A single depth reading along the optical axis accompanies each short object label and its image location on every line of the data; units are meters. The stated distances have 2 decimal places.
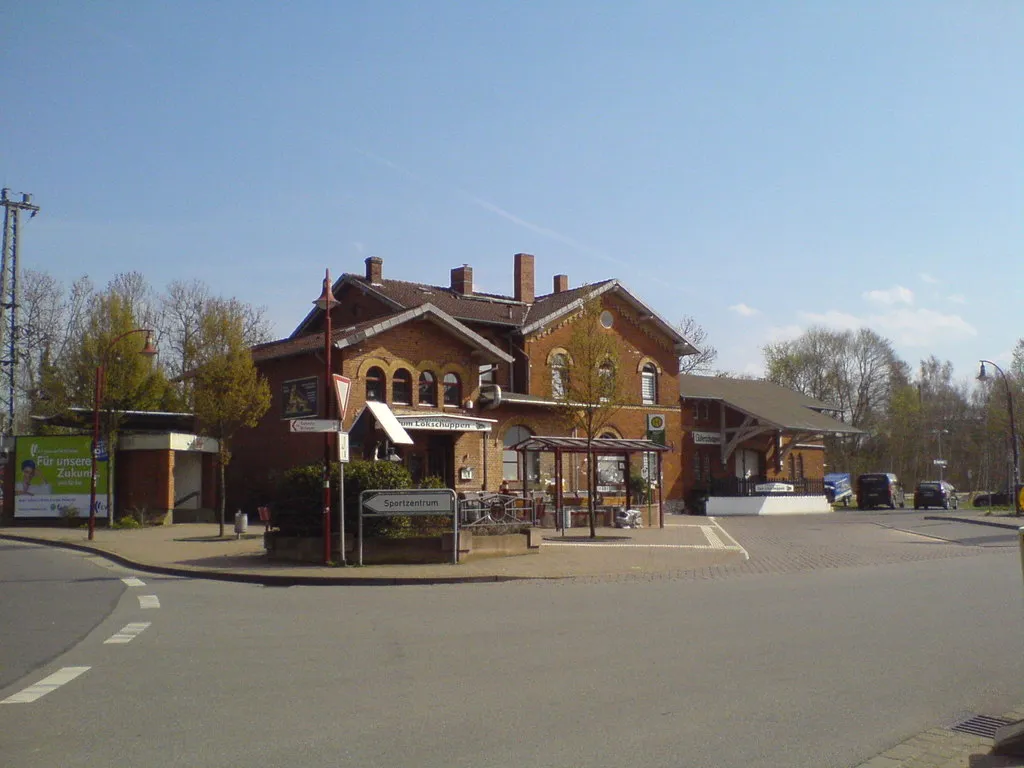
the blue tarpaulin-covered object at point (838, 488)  59.47
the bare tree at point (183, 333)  51.32
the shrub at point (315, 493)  18.80
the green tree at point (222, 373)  27.23
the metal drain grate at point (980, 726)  6.60
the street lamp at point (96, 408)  25.39
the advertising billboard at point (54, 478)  31.14
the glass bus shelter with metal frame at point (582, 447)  28.22
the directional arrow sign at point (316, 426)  17.59
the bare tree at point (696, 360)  65.19
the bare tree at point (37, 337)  46.84
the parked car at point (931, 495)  51.50
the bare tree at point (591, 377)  25.88
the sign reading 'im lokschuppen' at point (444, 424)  29.98
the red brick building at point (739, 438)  47.38
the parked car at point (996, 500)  50.48
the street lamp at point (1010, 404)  43.08
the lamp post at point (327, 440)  17.94
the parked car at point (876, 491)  53.22
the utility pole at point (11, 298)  44.31
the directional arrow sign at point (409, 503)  18.34
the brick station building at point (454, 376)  32.41
